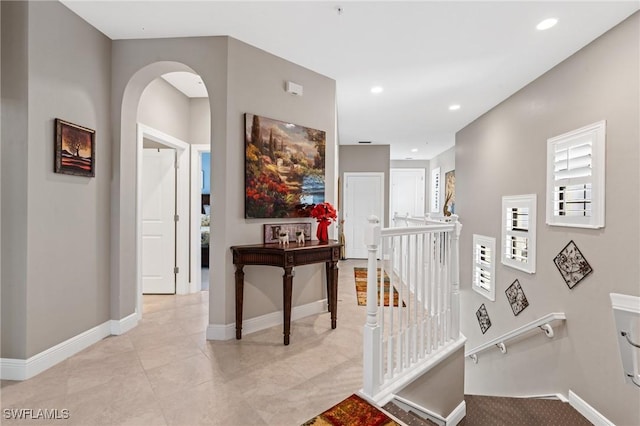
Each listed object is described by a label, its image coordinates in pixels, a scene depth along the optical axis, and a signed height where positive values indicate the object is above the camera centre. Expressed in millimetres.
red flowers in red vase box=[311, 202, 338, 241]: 3054 -82
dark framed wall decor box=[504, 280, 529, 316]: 3699 -1069
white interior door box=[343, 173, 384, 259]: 7539 +146
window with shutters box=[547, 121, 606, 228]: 2547 +312
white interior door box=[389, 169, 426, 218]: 9578 +583
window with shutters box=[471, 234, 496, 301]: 4461 -837
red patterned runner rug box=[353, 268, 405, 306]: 4004 -1180
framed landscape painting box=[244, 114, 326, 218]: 2877 +405
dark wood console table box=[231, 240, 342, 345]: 2598 -437
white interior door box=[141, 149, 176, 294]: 4016 -137
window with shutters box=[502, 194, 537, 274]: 3502 -251
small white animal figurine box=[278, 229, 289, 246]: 2878 -287
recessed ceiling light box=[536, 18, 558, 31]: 2426 +1498
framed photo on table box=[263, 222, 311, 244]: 3018 -216
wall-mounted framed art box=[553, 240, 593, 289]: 2730 -488
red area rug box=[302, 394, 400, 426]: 1655 -1136
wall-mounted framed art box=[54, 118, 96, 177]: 2275 +437
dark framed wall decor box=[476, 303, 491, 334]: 4549 -1618
